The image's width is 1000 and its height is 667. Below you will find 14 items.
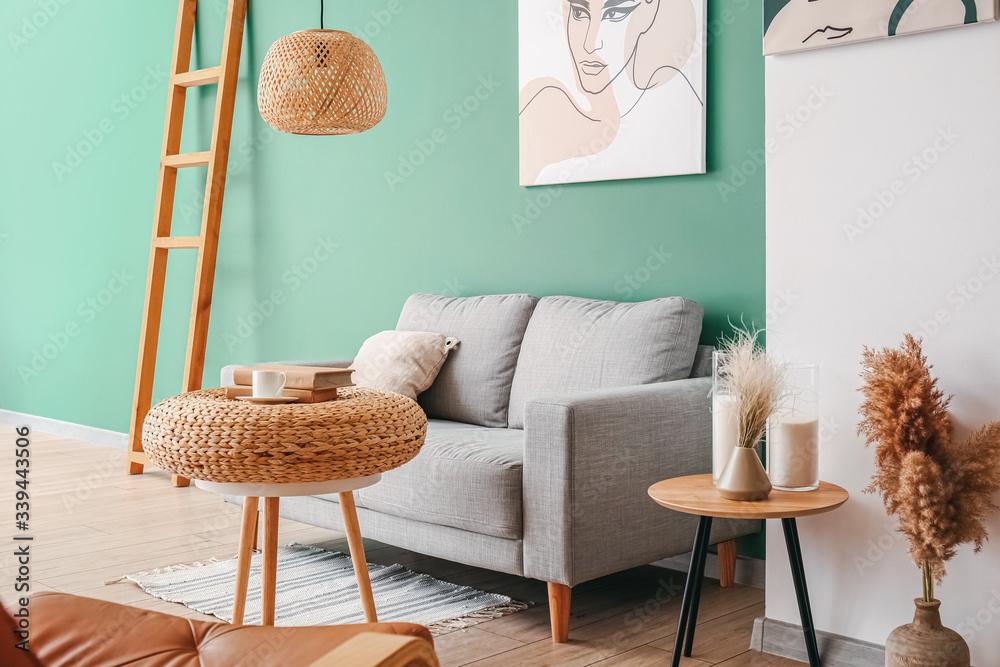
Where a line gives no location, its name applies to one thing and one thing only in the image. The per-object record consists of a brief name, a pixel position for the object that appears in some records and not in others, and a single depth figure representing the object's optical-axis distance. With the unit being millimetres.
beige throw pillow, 3344
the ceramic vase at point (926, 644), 1976
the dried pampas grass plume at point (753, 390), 2088
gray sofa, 2449
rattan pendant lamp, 2982
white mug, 1979
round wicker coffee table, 1771
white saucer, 1932
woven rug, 2689
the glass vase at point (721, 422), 2205
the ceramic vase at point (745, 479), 2053
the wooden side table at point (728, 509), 1980
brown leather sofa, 1111
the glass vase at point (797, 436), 2150
